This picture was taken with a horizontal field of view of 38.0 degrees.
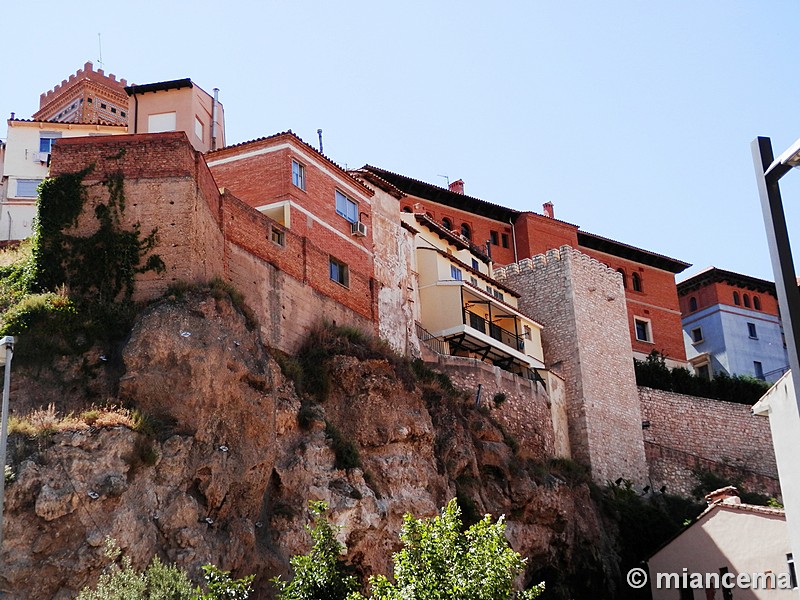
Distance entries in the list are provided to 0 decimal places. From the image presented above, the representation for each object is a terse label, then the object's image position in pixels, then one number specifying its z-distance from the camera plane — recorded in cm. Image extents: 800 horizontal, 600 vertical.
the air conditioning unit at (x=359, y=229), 4150
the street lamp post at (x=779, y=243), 1105
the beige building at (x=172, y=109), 4569
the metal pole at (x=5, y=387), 1895
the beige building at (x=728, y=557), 3178
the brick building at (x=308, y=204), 3788
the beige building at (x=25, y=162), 4947
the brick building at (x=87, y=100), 7950
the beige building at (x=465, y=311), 4609
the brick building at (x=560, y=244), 5834
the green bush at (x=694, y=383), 5700
